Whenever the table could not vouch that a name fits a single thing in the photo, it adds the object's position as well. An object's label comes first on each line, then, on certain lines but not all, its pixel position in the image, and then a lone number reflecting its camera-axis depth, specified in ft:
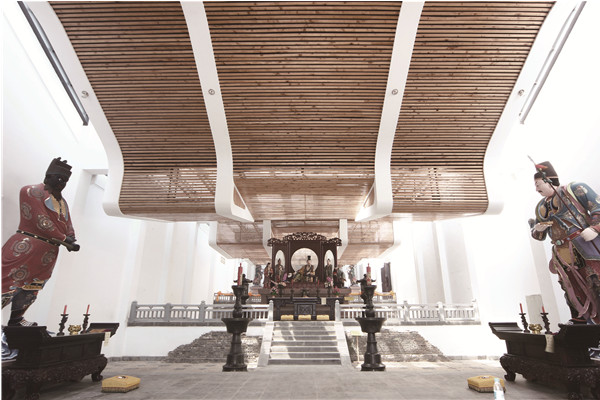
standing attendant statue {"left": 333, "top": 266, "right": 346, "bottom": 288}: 38.73
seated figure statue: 38.29
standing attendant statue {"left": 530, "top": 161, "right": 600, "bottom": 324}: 13.15
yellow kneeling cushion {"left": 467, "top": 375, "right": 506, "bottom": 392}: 12.21
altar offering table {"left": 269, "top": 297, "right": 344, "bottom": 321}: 33.96
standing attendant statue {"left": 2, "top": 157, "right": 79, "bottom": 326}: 13.33
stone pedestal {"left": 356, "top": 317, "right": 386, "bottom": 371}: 19.67
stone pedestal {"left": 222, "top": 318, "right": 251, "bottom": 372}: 19.99
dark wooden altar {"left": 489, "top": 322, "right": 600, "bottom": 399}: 10.88
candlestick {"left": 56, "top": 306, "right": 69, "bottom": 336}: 15.96
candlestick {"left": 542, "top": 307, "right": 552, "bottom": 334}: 13.84
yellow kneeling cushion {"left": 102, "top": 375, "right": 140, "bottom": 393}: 12.93
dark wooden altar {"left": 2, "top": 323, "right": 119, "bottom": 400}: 11.05
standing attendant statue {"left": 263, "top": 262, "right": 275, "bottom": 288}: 37.73
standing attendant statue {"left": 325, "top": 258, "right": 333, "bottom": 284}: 39.21
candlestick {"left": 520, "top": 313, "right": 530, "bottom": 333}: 14.96
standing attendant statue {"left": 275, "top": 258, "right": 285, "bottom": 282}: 37.99
